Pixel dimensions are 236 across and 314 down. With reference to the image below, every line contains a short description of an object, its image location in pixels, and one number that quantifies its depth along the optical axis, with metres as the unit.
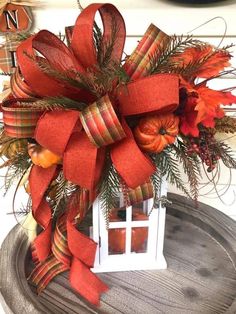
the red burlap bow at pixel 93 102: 0.52
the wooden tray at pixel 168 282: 0.65
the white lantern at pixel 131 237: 0.68
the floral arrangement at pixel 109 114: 0.53
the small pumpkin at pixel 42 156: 0.58
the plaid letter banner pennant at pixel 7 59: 1.04
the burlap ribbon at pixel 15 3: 0.99
